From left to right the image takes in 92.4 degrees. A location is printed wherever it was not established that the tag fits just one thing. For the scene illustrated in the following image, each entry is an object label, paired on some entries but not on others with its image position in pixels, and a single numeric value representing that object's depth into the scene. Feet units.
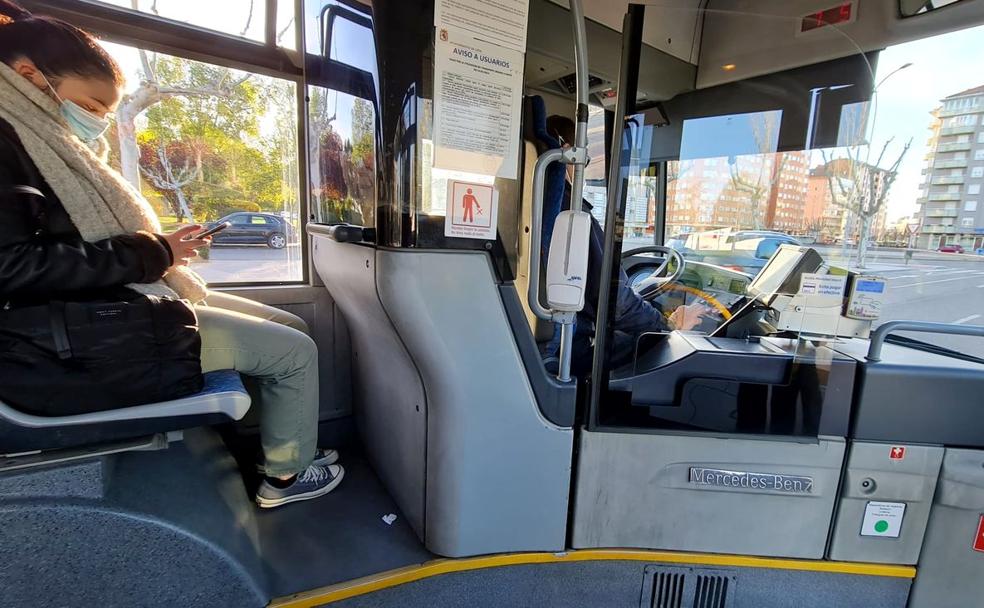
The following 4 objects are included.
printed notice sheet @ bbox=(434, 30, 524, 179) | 3.96
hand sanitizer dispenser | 4.26
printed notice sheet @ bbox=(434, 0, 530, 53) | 3.87
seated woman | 3.47
